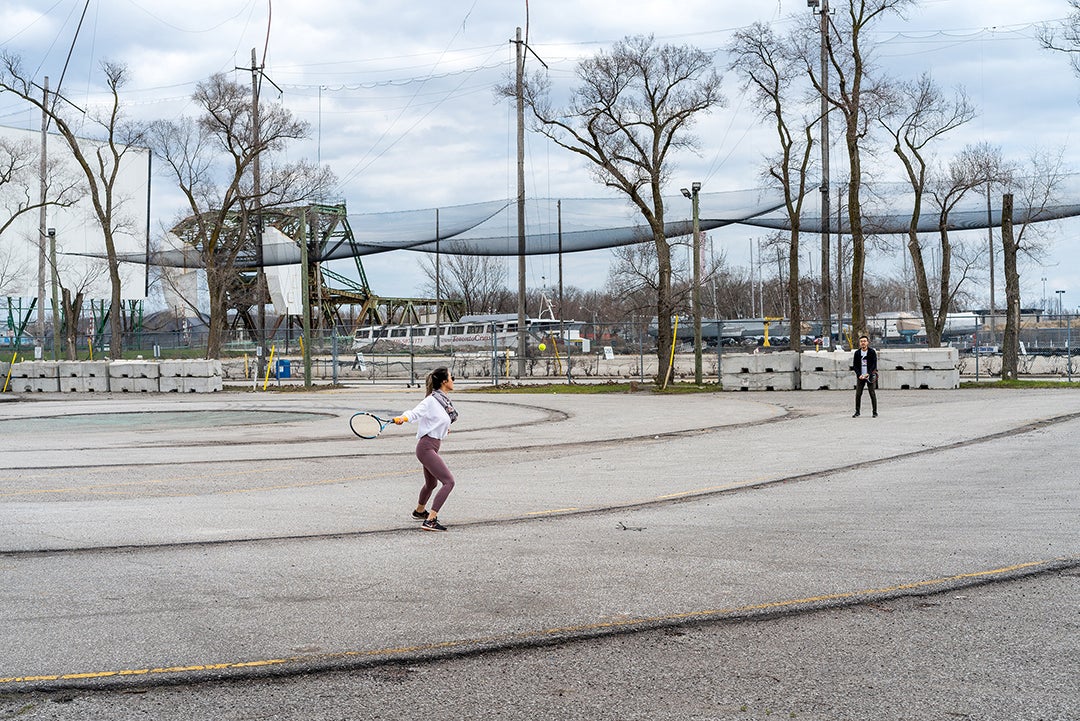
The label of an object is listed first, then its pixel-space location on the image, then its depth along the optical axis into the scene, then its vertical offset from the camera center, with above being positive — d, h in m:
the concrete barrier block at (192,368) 40.78 -0.96
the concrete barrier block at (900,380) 32.31 -1.45
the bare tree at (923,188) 37.78 +5.23
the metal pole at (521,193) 40.75 +5.68
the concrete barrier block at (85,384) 42.38 -1.59
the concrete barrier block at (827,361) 32.91 -0.86
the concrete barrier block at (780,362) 33.47 -0.88
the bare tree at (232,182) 45.44 +7.13
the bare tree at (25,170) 52.56 +9.52
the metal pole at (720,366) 35.04 -1.03
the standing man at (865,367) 21.75 -0.71
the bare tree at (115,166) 44.09 +7.78
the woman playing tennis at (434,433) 9.52 -0.85
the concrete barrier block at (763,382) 33.47 -1.51
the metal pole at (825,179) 35.72 +5.33
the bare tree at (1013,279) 34.65 +1.73
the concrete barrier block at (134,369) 41.34 -0.99
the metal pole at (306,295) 38.75 +1.74
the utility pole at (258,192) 44.28 +6.63
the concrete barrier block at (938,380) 32.06 -1.46
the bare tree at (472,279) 93.31 +5.36
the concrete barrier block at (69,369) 42.75 -0.98
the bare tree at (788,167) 36.97 +6.12
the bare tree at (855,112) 34.88 +7.67
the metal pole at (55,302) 44.48 +1.97
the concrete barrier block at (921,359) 31.95 -0.81
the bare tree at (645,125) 34.03 +6.95
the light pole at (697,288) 33.66 +1.52
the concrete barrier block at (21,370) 43.72 -1.01
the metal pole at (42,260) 49.20 +4.03
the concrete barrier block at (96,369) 42.41 -0.99
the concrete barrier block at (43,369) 43.06 -0.97
